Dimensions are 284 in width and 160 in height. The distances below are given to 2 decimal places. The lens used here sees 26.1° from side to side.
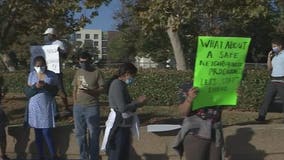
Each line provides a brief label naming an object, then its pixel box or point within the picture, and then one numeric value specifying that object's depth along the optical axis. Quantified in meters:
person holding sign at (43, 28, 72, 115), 10.37
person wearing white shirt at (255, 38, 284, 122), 9.84
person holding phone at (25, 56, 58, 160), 8.99
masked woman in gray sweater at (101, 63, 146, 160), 7.32
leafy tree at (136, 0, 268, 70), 15.28
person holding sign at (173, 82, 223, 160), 5.95
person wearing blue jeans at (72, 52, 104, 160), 8.55
